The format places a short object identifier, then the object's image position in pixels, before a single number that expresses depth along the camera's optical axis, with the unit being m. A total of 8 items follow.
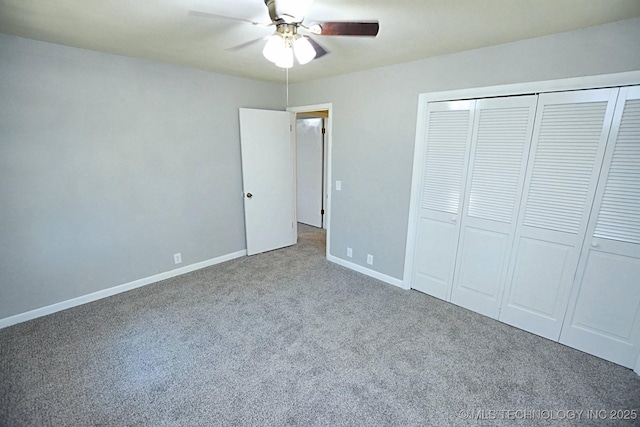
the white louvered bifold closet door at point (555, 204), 2.00
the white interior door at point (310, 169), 5.22
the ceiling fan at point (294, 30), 1.36
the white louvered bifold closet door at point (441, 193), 2.59
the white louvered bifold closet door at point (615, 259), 1.89
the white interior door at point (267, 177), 3.74
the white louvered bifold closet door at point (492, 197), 2.29
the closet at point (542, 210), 1.96
